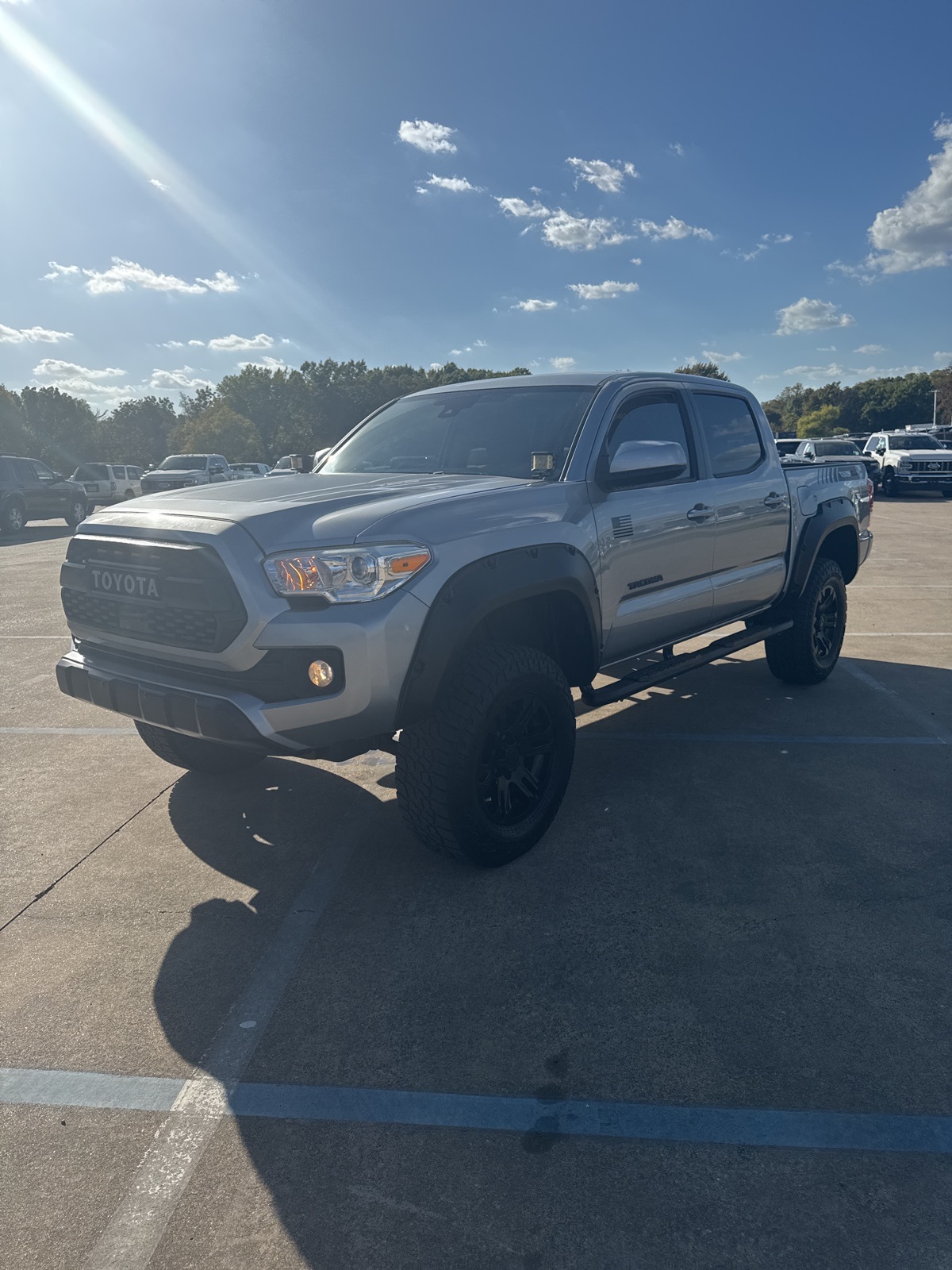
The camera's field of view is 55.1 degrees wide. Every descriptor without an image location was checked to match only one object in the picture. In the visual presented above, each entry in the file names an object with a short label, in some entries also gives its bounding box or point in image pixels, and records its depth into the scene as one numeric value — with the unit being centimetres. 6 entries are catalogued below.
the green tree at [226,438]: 8806
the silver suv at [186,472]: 2792
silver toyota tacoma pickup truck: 307
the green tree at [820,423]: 10369
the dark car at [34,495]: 2088
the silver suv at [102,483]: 3131
